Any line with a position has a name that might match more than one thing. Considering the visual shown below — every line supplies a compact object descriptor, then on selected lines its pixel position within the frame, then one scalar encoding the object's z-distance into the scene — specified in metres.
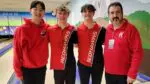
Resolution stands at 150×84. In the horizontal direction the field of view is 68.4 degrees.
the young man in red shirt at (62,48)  1.41
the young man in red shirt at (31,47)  1.25
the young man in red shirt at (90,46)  1.41
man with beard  1.17
